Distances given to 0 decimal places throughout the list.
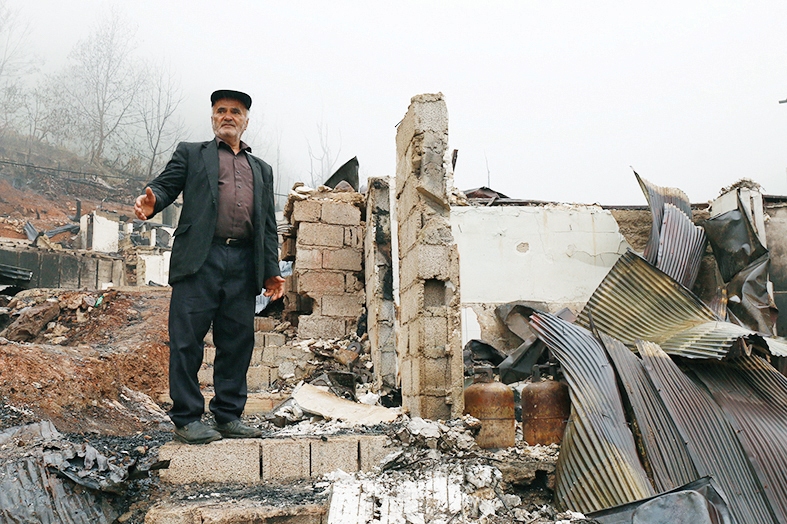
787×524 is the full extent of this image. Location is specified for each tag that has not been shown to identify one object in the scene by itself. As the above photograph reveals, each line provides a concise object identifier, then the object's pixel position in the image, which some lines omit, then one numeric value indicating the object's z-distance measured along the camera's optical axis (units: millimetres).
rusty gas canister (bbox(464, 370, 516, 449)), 4207
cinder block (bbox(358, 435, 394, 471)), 3611
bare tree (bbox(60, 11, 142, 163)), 42938
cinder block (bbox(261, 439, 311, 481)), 3479
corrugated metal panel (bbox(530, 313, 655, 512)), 3430
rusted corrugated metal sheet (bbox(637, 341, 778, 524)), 3637
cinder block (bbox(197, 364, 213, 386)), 8070
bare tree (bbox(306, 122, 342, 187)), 41600
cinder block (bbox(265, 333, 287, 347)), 8922
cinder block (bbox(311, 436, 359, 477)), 3555
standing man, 3418
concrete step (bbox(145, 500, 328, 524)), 2893
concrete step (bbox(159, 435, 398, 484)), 3377
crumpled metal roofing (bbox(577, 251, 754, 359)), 5078
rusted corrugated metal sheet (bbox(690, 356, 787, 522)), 3768
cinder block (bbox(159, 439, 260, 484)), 3367
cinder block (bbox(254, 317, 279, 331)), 9266
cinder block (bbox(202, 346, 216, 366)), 8500
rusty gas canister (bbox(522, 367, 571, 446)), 4215
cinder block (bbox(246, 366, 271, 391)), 8266
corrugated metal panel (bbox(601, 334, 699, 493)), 3607
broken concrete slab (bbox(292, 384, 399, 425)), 4872
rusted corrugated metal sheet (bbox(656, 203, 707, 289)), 7203
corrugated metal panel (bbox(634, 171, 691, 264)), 7514
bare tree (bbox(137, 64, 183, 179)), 42678
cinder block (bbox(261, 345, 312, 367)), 8547
